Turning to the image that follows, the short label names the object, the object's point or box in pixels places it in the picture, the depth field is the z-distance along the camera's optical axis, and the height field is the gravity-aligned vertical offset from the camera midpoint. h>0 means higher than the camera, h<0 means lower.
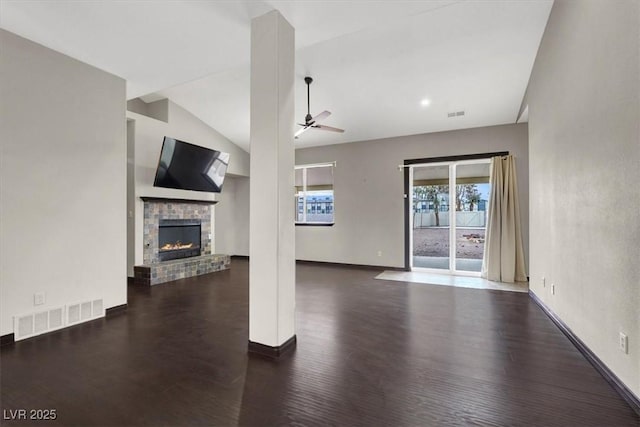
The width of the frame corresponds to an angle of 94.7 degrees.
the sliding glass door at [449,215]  5.92 +0.07
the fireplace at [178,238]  5.79 -0.39
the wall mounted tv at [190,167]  5.24 +1.02
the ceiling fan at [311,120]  4.29 +1.47
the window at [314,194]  7.30 +0.63
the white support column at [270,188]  2.48 +0.27
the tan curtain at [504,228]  5.34 -0.19
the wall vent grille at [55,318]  2.81 -1.01
